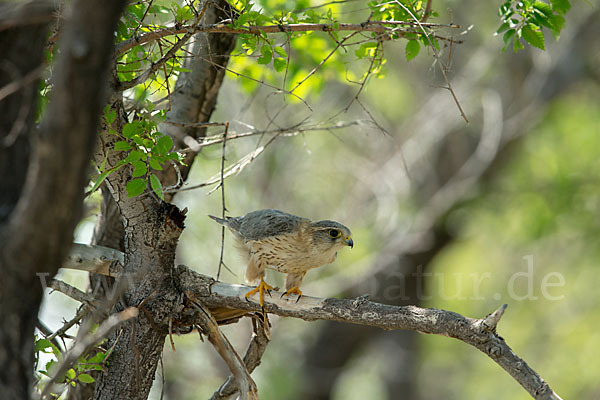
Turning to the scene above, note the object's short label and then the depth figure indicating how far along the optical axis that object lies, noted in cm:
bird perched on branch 878
